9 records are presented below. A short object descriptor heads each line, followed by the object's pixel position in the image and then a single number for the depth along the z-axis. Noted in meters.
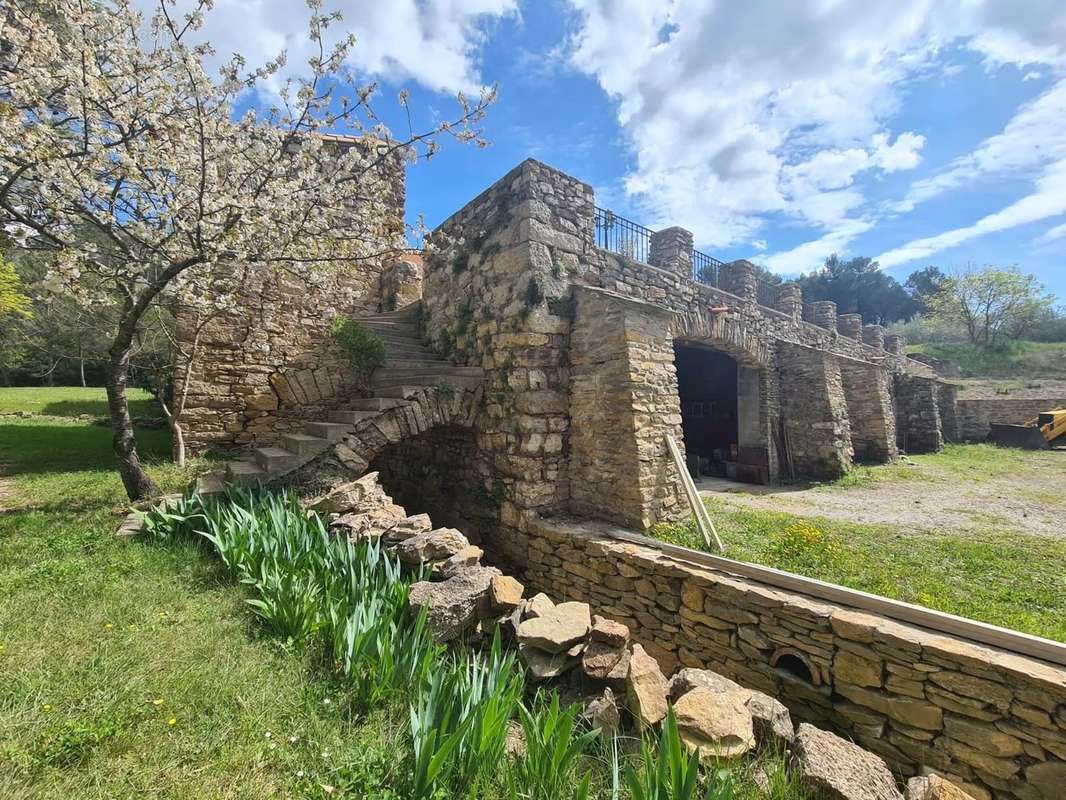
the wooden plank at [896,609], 2.68
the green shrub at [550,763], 1.65
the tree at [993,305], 23.72
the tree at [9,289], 7.19
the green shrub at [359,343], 7.05
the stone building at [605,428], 2.92
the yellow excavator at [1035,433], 12.45
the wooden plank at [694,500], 4.64
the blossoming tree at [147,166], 3.82
